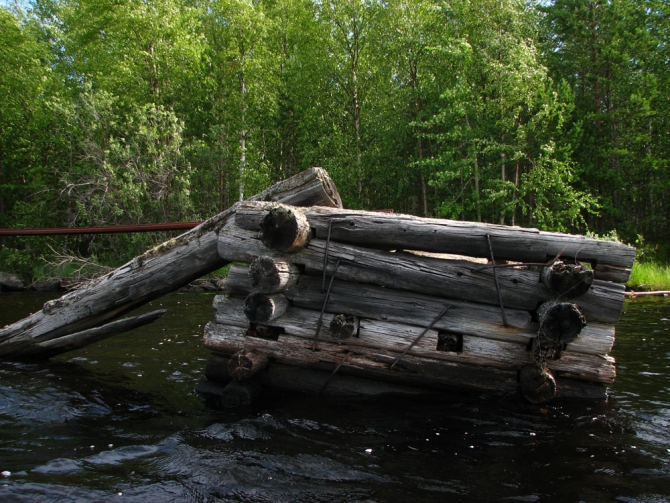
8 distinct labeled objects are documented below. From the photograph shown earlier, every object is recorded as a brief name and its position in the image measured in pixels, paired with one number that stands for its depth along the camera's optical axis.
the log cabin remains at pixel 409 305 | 4.74
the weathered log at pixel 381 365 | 4.95
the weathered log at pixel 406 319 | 4.81
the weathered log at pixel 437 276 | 4.73
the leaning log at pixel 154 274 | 5.73
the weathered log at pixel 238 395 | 5.13
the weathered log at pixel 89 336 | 6.45
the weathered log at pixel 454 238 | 4.66
